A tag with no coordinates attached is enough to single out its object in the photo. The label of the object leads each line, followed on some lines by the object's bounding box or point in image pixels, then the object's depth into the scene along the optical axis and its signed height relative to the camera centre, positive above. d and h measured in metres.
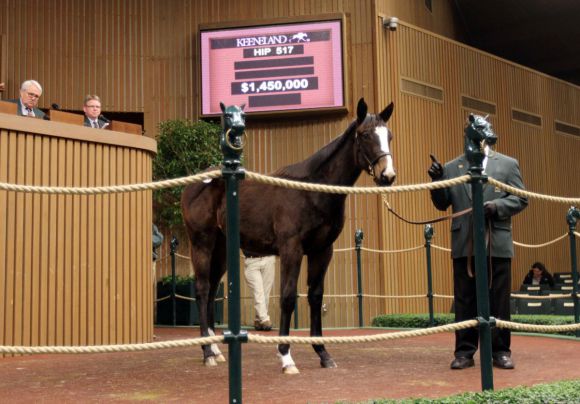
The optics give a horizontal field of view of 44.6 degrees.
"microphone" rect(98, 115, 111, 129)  7.24 +1.53
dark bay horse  5.01 +0.41
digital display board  12.06 +3.41
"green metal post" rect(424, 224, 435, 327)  8.56 -0.02
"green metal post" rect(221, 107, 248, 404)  3.12 +0.04
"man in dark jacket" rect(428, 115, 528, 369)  5.06 +0.12
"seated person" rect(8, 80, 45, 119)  6.77 +1.65
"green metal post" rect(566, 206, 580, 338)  7.28 +0.06
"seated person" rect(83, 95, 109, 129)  7.11 +1.59
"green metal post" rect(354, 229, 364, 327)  9.45 +0.03
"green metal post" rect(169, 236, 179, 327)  10.21 -0.37
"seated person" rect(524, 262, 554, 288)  13.64 -0.30
